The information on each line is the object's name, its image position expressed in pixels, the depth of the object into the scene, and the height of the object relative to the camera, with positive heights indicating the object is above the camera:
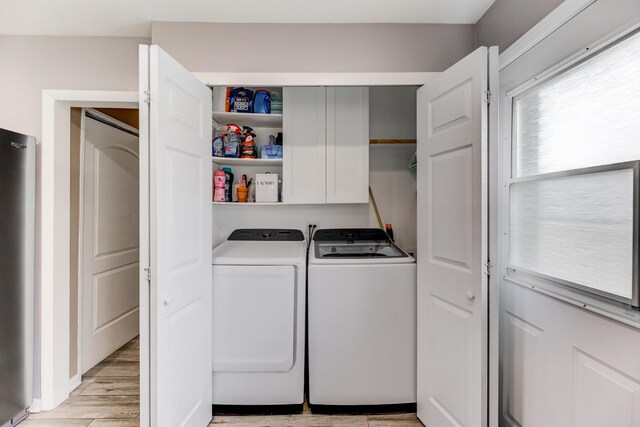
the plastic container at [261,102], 2.32 +0.83
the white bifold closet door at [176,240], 1.27 -0.14
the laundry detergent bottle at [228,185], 2.38 +0.21
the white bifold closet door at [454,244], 1.34 -0.16
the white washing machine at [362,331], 1.87 -0.73
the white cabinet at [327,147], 2.35 +0.50
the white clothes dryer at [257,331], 1.87 -0.74
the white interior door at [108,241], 2.32 -0.26
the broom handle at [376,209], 2.57 +0.03
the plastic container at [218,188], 2.31 +0.17
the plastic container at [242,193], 2.39 +0.14
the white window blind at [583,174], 0.99 +0.15
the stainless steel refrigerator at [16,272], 1.72 -0.37
